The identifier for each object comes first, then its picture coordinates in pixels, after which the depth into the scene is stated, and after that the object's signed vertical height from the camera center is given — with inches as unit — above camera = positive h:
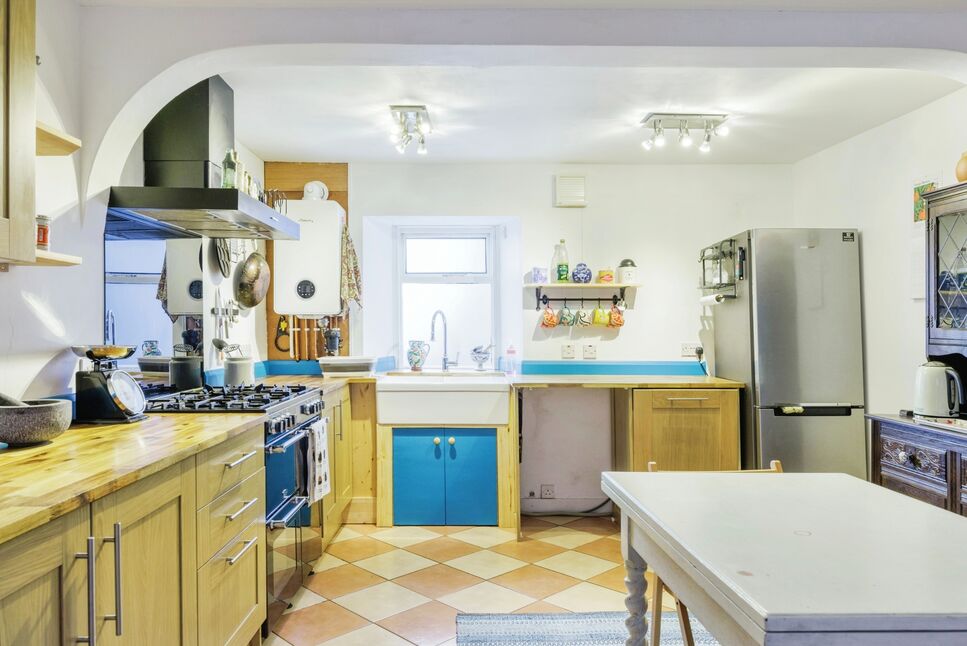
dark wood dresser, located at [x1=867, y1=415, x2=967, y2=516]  96.8 -21.7
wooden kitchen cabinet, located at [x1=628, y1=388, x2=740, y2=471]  144.2 -21.9
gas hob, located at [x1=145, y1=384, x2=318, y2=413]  93.5 -10.3
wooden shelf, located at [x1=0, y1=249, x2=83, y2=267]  67.6 +8.6
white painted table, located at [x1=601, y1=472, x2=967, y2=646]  36.0 -16.3
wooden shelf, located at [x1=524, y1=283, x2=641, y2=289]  161.9 +12.1
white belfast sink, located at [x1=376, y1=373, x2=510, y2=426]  150.7 -16.5
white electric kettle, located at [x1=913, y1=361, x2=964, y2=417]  105.1 -10.4
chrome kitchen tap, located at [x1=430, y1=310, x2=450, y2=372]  183.8 +2.4
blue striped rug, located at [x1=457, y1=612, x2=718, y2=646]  96.9 -47.2
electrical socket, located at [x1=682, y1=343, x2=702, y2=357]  167.6 -4.7
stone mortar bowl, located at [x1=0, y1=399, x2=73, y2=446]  63.1 -8.7
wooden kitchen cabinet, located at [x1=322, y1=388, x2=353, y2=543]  134.1 -28.6
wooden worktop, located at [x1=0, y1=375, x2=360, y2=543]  44.7 -11.6
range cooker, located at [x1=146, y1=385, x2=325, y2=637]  94.7 -21.1
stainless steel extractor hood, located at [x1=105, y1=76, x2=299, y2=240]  97.4 +28.7
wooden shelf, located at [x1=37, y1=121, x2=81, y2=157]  69.6 +22.5
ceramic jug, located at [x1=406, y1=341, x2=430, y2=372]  176.9 -5.8
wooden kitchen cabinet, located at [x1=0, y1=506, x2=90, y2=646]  40.5 -17.3
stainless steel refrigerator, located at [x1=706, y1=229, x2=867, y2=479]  140.5 -4.4
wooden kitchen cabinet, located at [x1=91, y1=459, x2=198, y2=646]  51.6 -20.6
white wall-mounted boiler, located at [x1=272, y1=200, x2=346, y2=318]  158.4 +18.2
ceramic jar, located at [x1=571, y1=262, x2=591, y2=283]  163.2 +15.2
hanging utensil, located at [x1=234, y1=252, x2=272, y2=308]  143.1 +12.6
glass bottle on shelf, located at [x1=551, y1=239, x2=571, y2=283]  163.8 +17.7
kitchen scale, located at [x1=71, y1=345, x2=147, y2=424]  80.3 -7.2
